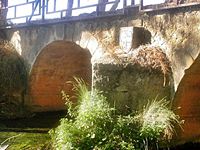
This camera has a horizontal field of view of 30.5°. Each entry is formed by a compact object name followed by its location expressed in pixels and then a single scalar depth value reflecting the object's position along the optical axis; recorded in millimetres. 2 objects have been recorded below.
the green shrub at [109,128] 6313
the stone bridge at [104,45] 6896
